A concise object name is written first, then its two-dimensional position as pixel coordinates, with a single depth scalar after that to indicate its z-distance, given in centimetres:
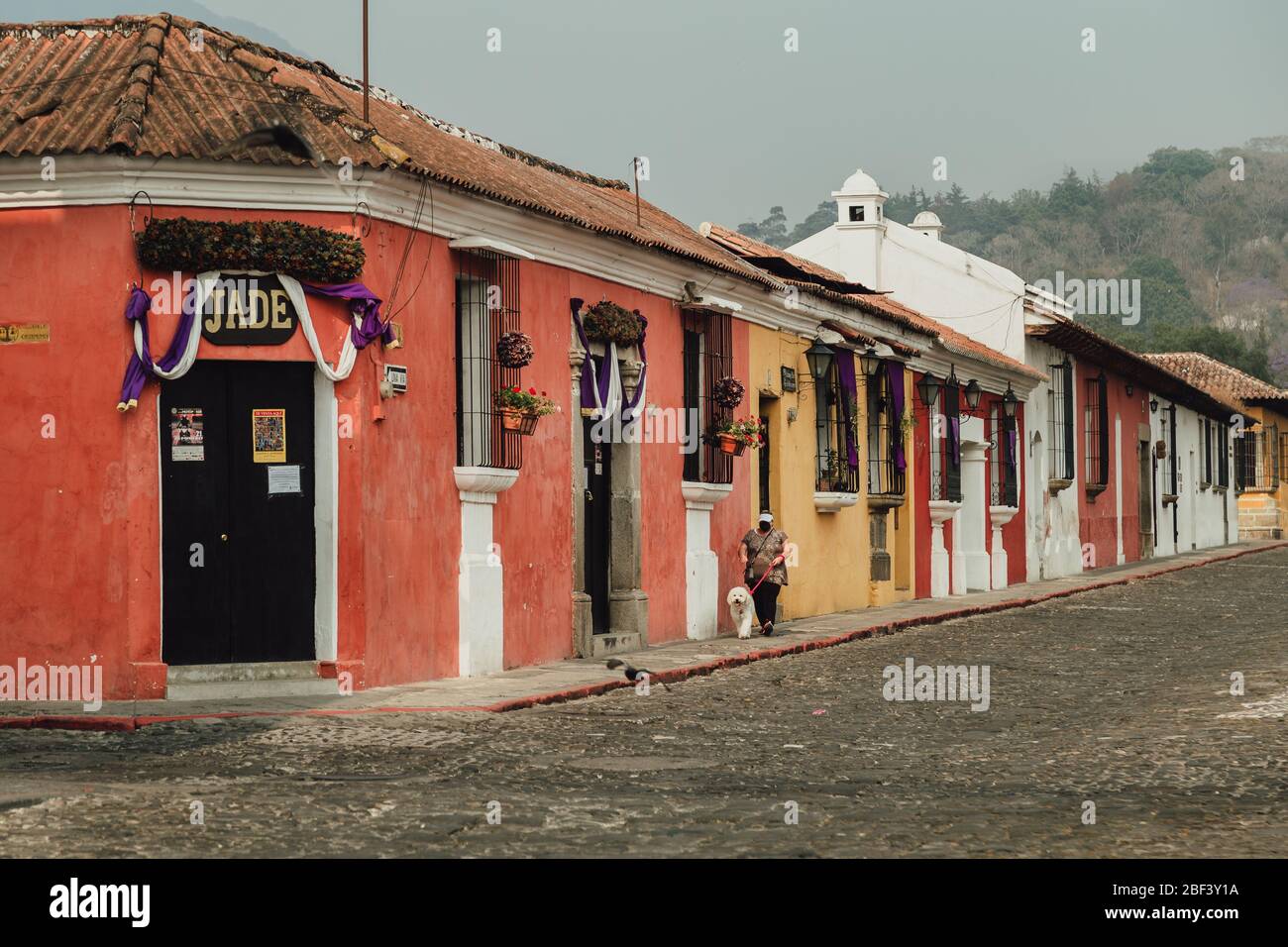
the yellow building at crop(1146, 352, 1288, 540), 5441
